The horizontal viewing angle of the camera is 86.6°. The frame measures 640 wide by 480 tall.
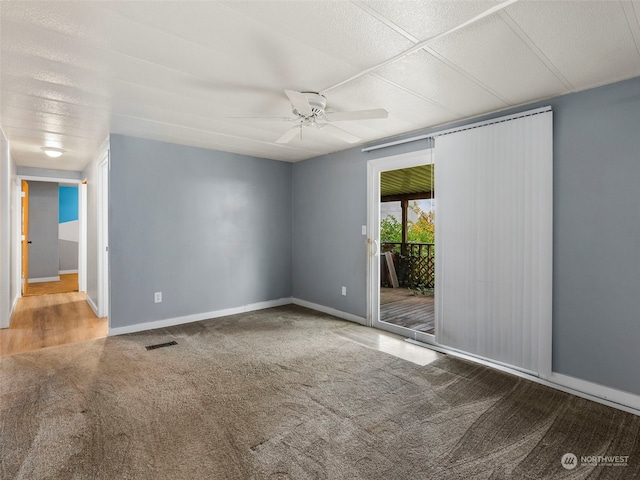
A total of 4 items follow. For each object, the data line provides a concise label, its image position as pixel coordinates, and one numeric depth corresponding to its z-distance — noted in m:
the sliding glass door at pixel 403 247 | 4.02
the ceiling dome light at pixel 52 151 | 4.32
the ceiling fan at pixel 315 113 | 2.29
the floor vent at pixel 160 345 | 3.36
